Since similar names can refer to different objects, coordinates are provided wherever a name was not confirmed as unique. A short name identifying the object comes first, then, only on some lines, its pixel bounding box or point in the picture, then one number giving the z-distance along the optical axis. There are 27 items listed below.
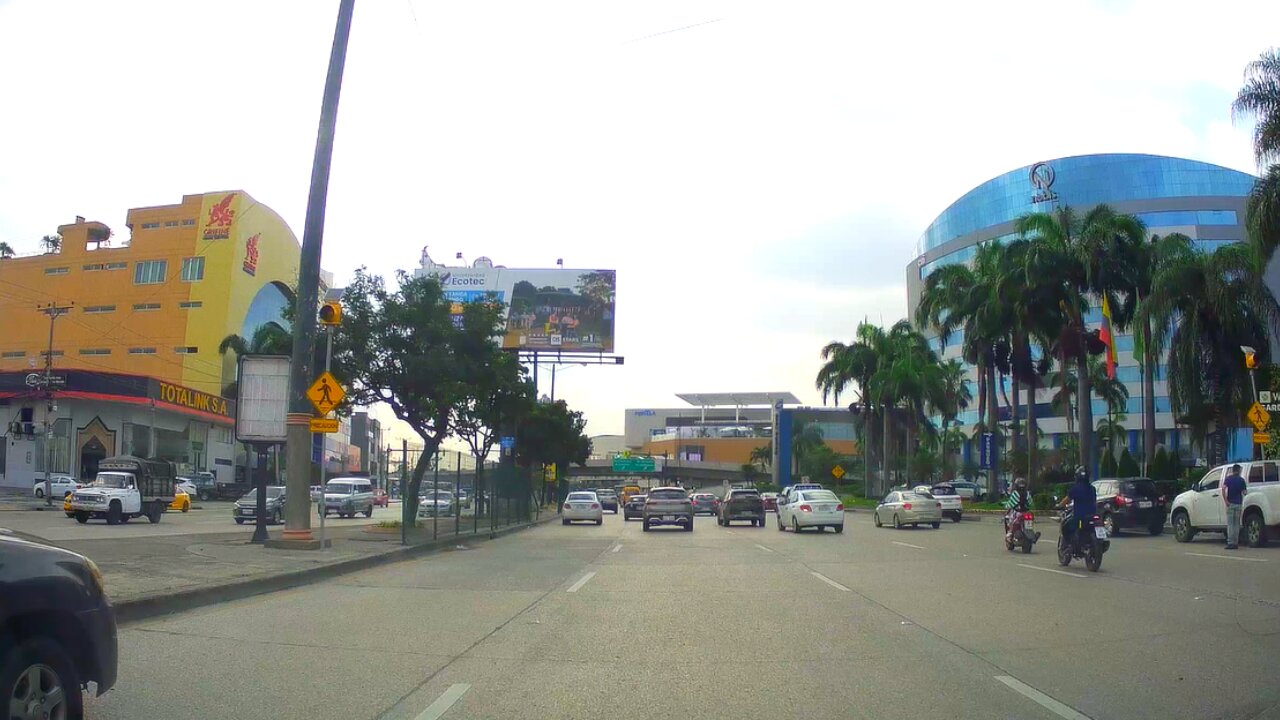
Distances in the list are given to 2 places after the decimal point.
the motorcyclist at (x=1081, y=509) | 17.56
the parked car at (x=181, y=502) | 47.72
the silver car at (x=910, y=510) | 35.41
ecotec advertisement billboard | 57.16
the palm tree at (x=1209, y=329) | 37.44
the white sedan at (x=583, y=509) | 43.62
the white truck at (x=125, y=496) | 32.09
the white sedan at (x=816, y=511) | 32.66
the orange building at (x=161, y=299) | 81.38
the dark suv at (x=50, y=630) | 5.42
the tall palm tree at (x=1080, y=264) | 44.44
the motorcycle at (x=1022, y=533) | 21.88
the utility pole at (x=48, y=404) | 46.30
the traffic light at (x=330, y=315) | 19.41
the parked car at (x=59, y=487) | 51.94
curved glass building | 78.00
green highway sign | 105.56
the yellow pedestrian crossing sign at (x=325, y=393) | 19.62
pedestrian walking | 22.12
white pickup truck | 22.50
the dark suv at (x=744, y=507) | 39.25
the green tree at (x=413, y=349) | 28.28
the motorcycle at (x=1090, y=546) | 17.19
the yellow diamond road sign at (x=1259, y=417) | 24.91
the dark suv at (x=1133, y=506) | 28.20
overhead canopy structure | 139.70
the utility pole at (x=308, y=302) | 20.66
